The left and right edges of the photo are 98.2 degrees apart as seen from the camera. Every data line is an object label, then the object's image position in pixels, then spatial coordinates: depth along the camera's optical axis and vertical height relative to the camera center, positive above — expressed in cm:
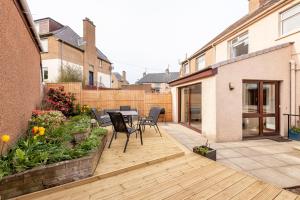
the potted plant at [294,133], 456 -127
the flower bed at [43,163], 187 -105
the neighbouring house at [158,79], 2617 +410
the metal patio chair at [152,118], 479 -77
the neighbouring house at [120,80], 2228 +374
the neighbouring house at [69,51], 1136 +471
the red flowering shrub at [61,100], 656 -4
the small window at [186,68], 1182 +284
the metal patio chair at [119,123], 337 -67
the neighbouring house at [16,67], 232 +72
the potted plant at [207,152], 306 -130
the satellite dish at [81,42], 1353 +599
